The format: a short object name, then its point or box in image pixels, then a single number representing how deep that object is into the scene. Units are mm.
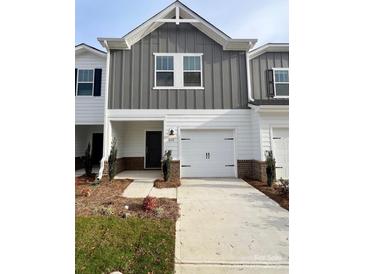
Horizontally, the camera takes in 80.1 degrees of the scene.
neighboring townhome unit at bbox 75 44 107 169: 10609
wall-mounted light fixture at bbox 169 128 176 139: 9430
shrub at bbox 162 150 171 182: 8711
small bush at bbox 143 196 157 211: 5188
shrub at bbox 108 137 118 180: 8930
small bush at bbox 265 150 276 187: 8070
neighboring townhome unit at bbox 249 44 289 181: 8945
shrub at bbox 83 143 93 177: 10023
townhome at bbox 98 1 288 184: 9508
